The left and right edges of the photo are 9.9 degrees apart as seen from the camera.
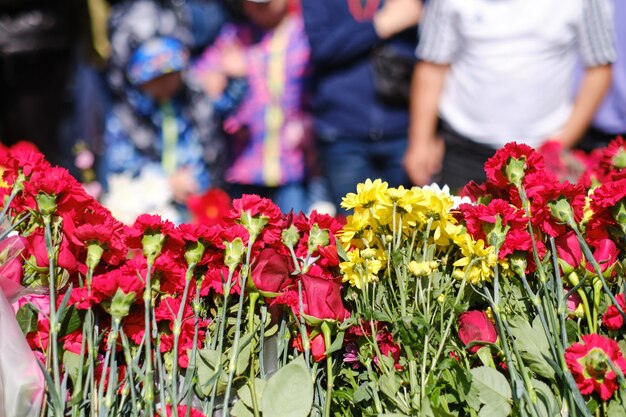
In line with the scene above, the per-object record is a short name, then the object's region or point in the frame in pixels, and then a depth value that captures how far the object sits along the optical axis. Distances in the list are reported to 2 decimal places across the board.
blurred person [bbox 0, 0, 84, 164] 9.31
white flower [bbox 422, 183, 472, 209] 3.95
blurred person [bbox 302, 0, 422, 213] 6.51
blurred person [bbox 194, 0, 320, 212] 7.09
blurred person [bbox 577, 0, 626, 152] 5.83
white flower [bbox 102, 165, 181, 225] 6.31
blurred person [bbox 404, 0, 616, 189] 5.74
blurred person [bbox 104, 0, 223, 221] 7.66
